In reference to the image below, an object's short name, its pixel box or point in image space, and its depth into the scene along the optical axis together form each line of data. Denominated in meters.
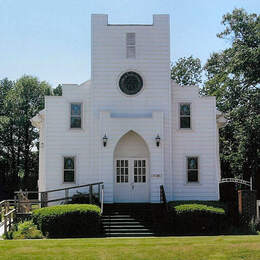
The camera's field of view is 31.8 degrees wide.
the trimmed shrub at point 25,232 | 16.88
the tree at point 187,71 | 44.31
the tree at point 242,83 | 28.31
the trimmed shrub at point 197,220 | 17.70
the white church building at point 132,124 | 22.17
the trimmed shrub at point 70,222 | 16.72
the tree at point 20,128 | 46.97
